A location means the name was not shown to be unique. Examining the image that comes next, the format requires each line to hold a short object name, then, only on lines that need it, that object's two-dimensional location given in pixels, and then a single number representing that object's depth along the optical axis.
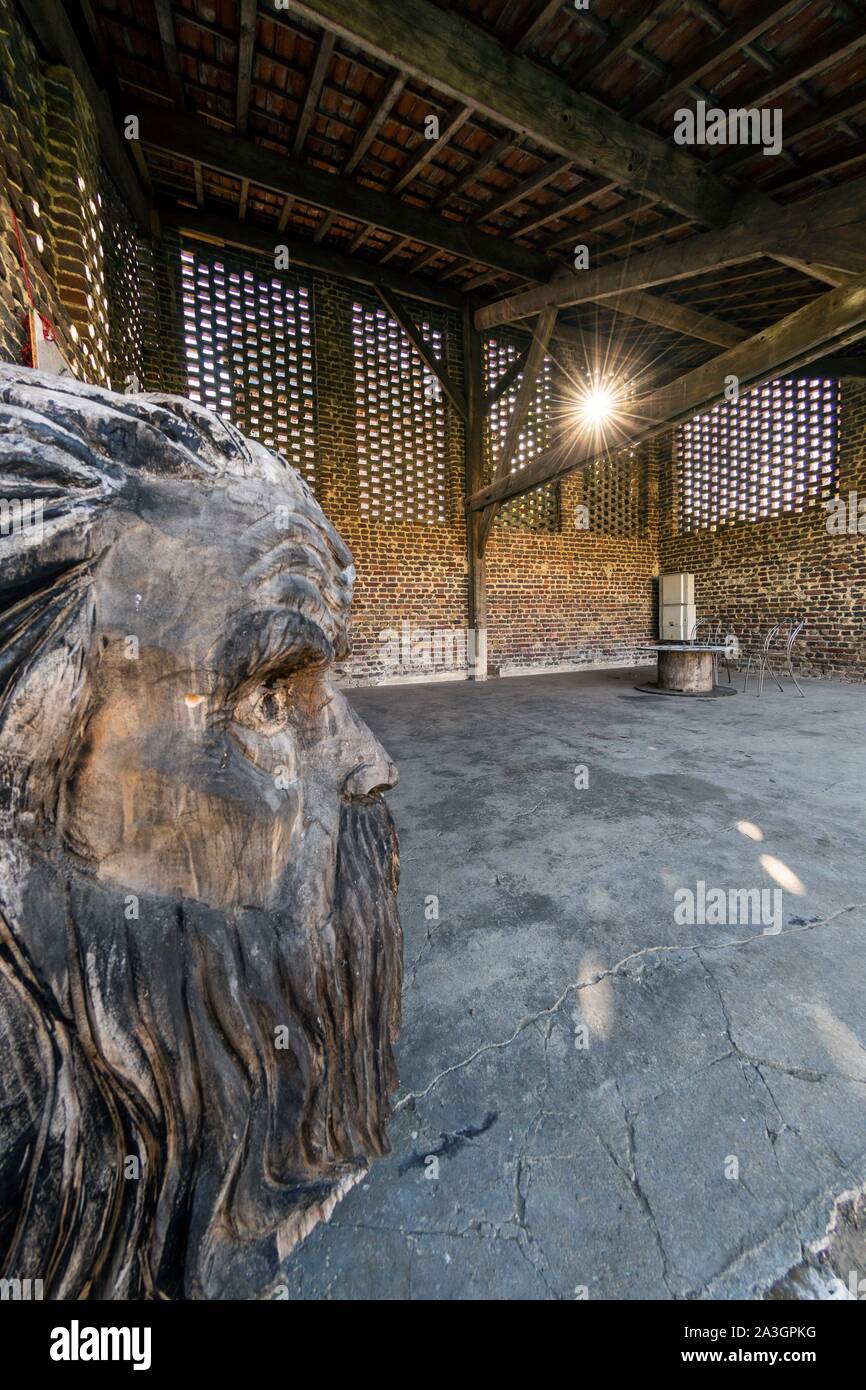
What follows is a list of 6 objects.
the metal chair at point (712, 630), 9.27
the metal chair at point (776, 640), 8.14
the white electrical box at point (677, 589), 9.40
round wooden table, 6.43
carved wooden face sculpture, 0.60
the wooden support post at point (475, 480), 7.59
